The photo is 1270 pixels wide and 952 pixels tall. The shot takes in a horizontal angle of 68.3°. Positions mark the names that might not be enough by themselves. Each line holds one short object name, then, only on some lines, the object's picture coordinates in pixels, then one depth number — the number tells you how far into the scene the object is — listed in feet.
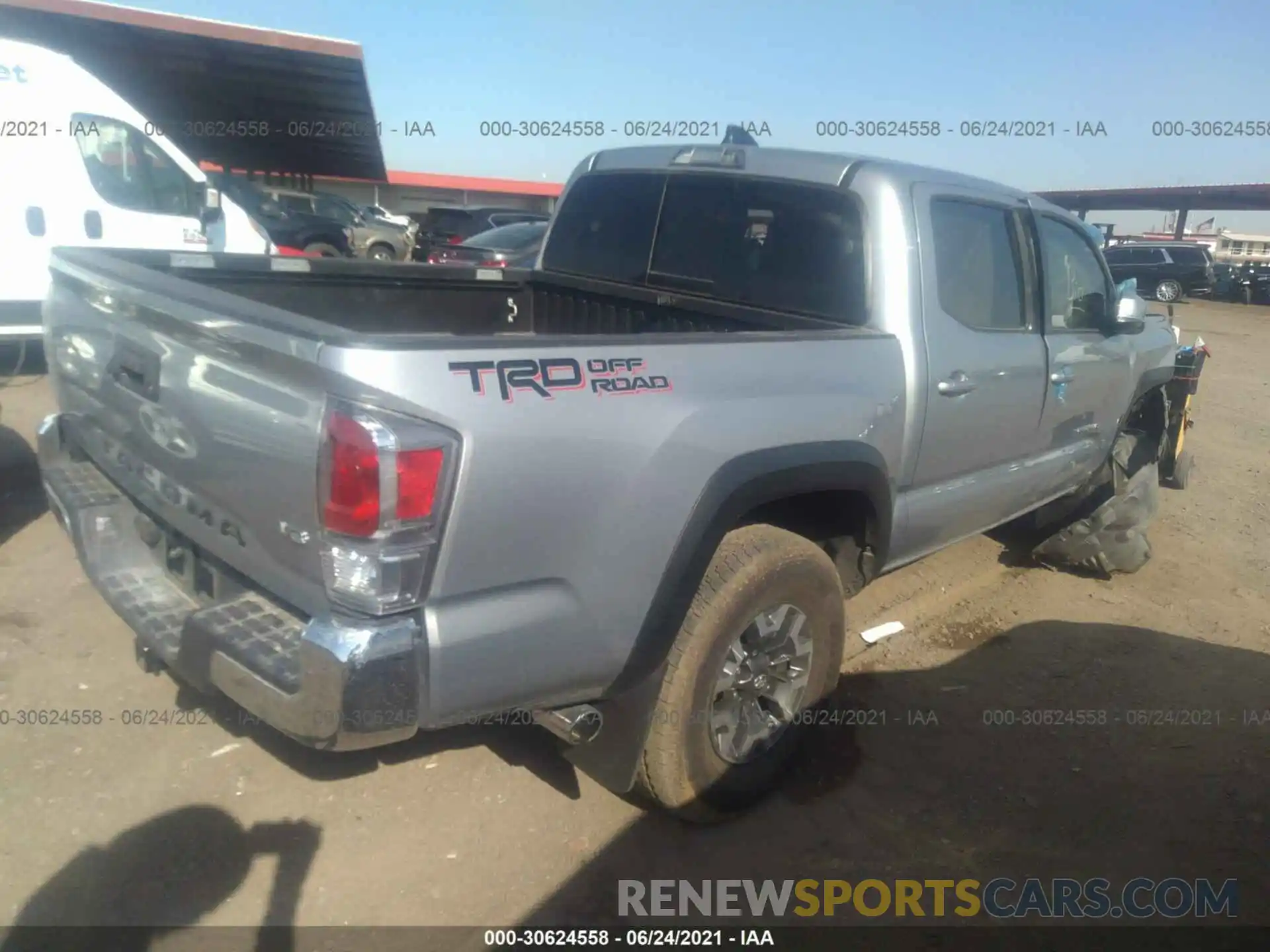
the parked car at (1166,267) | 88.02
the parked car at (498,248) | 35.76
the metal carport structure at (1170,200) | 114.21
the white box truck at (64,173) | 23.44
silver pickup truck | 6.42
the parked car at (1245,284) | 96.43
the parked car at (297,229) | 46.47
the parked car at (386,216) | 72.08
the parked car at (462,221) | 56.90
